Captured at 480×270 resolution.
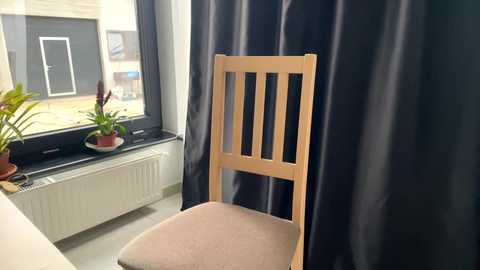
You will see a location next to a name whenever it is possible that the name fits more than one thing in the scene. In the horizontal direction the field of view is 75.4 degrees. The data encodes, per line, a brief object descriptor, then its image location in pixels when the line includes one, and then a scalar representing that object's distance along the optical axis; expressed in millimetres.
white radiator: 1456
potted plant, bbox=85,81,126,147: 1708
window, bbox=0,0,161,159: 1559
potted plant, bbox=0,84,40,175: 1313
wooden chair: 862
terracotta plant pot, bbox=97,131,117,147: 1726
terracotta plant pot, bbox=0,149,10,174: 1372
